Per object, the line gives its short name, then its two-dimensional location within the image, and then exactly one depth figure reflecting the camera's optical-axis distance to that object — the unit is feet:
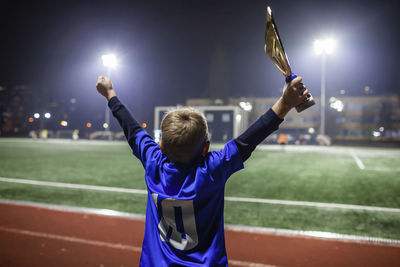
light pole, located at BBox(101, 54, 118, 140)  92.99
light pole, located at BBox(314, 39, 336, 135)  102.53
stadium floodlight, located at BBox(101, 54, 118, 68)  92.88
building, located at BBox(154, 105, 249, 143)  195.42
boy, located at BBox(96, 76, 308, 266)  5.39
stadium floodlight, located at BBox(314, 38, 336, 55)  102.47
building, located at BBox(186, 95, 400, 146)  235.40
